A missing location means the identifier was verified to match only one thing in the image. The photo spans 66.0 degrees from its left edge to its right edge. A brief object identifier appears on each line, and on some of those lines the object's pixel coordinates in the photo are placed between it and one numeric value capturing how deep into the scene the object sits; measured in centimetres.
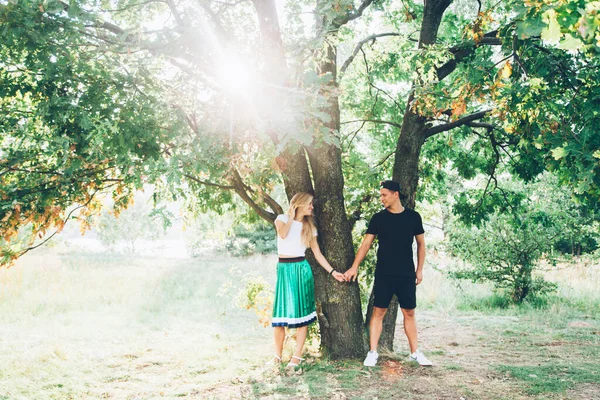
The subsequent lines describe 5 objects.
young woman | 529
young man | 512
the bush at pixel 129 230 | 4031
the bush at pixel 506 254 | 965
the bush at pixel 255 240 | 2334
